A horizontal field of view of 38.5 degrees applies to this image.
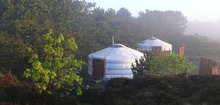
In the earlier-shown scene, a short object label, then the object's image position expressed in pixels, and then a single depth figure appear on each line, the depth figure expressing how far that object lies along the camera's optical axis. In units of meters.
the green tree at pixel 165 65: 11.95
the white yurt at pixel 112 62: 15.95
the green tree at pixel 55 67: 7.06
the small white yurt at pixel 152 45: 23.30
